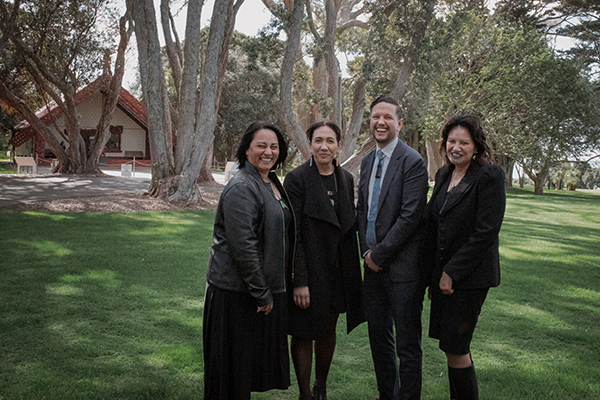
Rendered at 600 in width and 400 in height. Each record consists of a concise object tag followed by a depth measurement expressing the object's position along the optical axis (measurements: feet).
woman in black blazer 9.75
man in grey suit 10.30
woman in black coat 10.83
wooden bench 78.79
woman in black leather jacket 9.26
